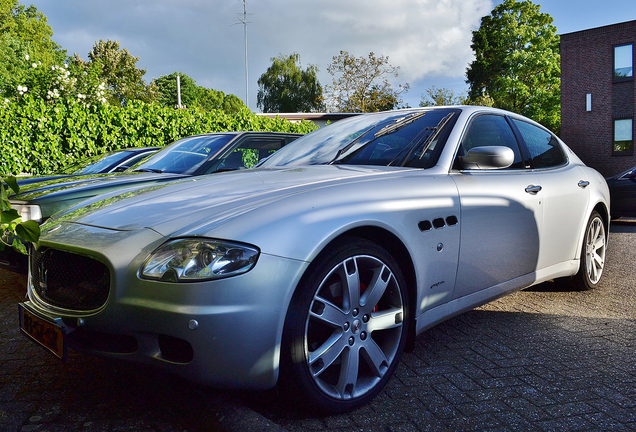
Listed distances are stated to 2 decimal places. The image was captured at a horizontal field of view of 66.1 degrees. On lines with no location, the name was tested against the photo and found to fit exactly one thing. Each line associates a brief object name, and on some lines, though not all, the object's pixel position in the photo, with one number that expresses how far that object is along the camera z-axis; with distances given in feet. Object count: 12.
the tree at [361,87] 117.08
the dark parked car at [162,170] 13.78
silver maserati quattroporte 6.09
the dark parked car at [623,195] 29.73
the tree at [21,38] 126.17
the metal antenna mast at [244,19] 125.35
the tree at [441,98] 150.71
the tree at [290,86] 169.78
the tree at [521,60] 128.06
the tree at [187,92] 249.75
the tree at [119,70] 172.73
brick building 77.30
